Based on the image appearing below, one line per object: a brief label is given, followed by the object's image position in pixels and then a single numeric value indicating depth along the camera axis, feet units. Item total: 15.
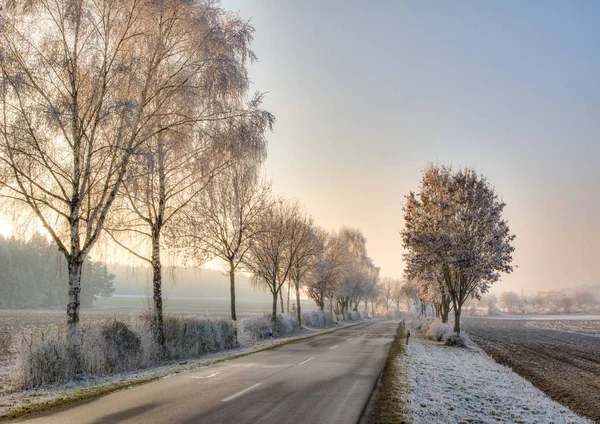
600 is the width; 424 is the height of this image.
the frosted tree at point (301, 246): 133.08
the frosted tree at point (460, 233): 91.66
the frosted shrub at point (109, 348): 43.34
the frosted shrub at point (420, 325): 126.70
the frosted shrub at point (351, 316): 237.45
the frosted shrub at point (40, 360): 36.81
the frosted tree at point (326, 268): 167.53
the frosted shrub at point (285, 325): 111.75
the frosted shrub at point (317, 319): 153.99
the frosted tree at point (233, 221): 84.99
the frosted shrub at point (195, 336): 59.88
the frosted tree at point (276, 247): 117.39
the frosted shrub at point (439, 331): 96.69
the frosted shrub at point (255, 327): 90.32
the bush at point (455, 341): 87.31
